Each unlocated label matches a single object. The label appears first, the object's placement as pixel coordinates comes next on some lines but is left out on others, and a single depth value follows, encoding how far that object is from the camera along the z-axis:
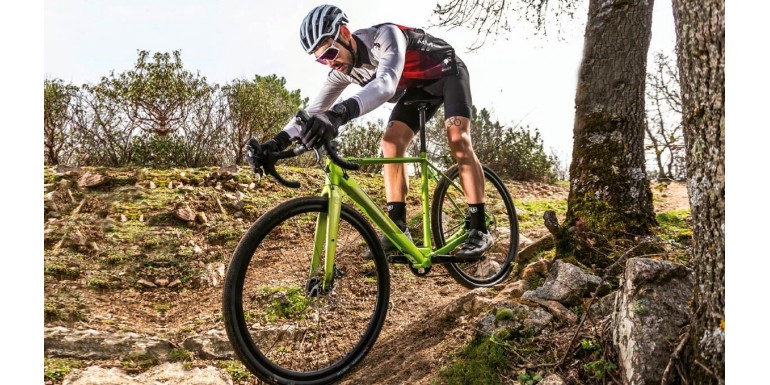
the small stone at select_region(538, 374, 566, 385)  2.75
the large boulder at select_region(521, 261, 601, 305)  3.52
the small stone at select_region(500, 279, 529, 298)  3.82
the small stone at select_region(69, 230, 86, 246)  5.78
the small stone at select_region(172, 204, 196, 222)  6.54
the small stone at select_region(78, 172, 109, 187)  7.06
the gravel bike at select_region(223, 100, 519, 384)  3.04
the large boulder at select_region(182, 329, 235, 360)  3.76
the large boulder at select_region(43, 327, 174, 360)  3.61
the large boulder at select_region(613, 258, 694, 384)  2.58
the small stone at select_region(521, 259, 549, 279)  3.98
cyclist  3.39
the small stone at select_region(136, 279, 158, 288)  5.37
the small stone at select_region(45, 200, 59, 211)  6.39
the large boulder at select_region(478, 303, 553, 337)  3.20
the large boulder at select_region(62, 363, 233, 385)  3.07
